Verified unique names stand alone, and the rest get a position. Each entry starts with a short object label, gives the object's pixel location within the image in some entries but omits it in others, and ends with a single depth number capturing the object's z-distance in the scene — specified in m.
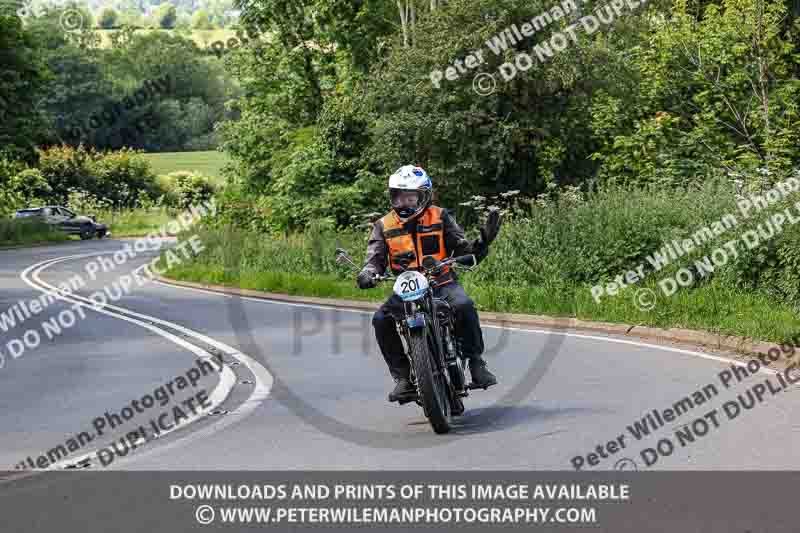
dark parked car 64.25
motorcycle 9.16
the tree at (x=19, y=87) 55.66
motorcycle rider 9.72
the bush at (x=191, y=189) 77.25
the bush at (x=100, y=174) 80.56
